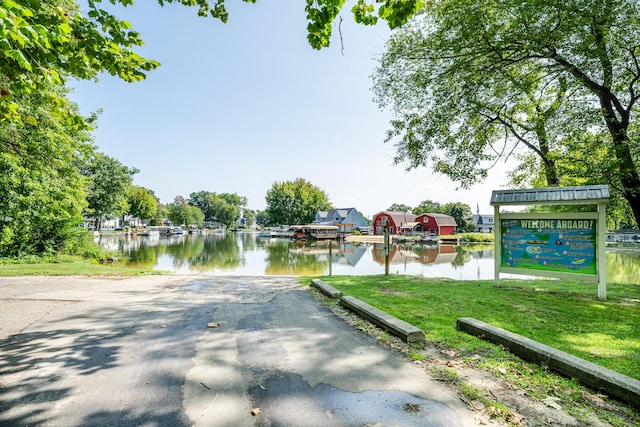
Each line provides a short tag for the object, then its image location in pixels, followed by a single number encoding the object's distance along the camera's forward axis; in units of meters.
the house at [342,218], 69.75
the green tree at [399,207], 106.62
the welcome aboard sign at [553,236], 6.70
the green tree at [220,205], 109.31
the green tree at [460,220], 69.57
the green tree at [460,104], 10.20
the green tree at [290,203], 70.00
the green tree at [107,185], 43.62
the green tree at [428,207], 82.88
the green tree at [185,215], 97.25
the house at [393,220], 61.06
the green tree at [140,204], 74.69
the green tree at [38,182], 11.79
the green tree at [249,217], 134.25
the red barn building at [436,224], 58.34
